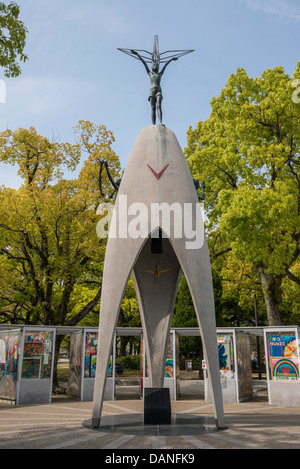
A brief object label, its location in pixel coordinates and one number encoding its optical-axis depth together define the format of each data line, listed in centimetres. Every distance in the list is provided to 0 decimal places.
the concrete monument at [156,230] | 965
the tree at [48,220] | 1891
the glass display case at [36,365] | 1541
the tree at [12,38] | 800
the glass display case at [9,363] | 1559
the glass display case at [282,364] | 1490
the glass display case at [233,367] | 1625
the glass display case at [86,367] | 1644
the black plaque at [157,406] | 998
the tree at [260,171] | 1675
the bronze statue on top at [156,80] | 1138
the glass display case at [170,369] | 1705
